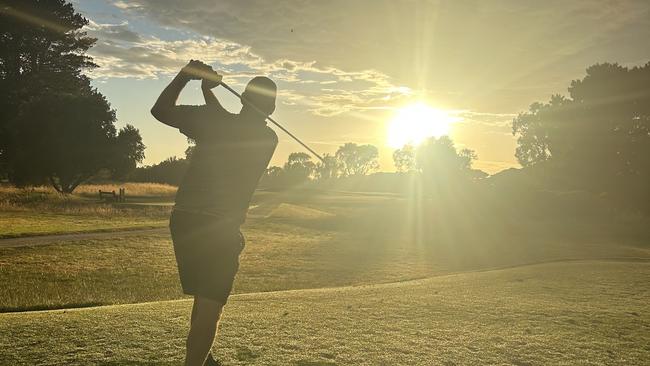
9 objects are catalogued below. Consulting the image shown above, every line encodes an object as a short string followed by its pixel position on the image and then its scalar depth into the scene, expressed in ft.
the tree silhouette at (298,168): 531.91
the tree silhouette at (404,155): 561.43
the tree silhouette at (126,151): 197.77
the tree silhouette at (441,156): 480.23
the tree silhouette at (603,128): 195.11
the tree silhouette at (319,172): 546.30
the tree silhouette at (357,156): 622.13
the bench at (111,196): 157.99
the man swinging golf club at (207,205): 13.97
